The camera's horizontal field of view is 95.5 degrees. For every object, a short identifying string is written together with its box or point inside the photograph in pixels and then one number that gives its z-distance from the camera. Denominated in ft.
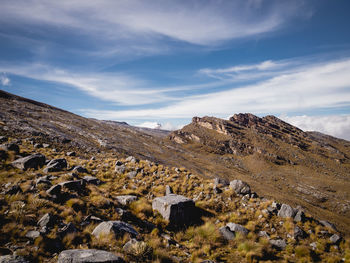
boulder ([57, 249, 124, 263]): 13.32
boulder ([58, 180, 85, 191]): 27.32
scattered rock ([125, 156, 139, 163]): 56.07
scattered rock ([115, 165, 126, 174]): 47.14
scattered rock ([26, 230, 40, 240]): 15.44
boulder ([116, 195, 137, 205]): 28.80
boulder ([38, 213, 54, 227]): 17.60
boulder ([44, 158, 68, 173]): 36.02
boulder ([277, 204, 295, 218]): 29.14
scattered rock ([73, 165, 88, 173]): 40.52
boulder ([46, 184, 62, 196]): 23.55
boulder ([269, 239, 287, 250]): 22.75
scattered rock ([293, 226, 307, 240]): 24.57
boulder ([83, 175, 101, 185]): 35.47
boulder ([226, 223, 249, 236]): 24.52
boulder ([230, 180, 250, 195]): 36.99
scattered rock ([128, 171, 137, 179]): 44.86
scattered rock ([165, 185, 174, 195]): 36.85
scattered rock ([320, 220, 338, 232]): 27.61
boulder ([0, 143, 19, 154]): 41.31
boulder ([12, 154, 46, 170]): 33.87
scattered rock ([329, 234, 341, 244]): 23.67
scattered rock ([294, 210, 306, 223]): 28.05
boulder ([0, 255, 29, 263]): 11.91
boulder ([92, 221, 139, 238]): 18.29
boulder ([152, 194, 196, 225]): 26.03
